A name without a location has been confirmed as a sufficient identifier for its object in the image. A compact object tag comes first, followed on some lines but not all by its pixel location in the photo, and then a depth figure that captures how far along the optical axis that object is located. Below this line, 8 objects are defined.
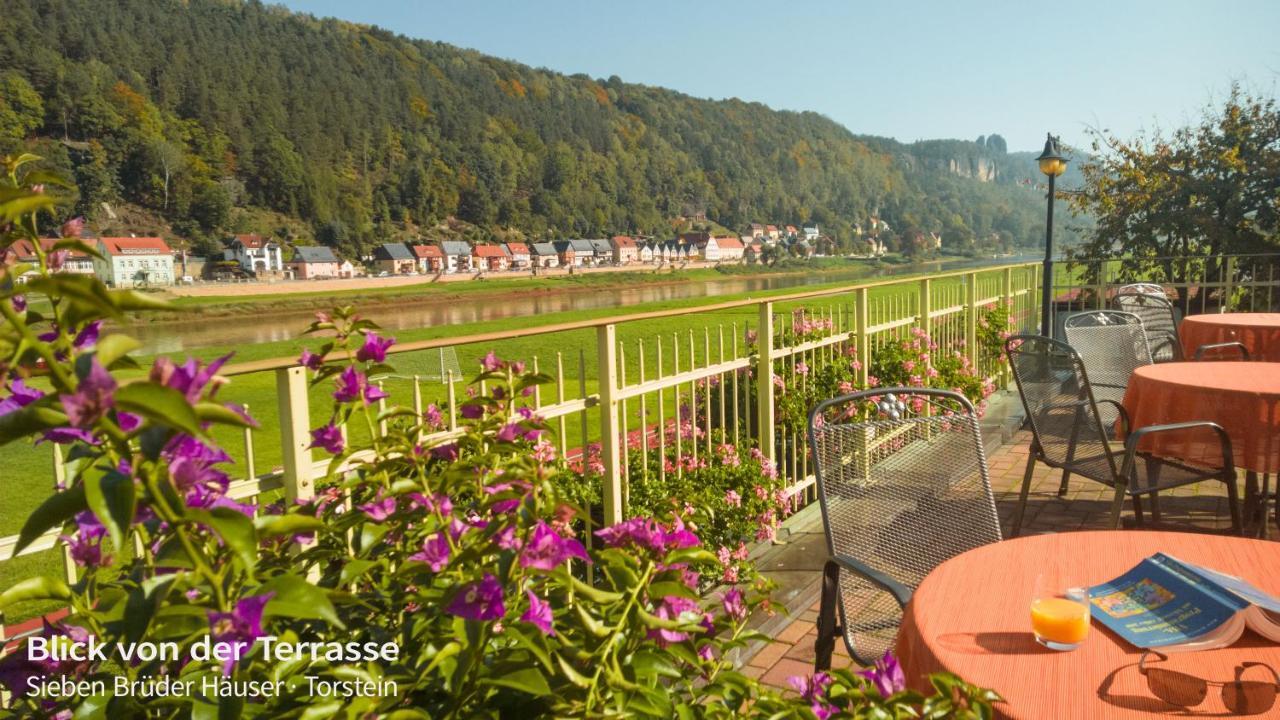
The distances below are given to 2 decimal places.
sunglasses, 1.08
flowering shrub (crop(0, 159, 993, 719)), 0.56
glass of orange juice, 1.26
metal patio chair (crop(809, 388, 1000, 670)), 2.03
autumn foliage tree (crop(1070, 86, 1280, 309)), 13.23
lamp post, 8.05
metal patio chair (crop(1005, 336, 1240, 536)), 3.11
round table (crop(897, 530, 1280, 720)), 1.12
